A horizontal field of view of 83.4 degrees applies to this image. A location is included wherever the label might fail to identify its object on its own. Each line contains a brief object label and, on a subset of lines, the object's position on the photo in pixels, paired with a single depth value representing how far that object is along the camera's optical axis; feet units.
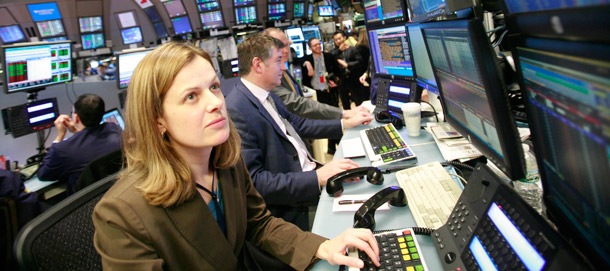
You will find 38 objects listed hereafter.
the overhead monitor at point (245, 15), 21.89
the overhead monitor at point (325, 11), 28.22
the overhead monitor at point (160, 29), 21.16
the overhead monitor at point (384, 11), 6.34
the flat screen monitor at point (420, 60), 5.32
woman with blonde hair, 2.76
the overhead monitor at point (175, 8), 20.31
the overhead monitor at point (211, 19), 21.17
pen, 3.84
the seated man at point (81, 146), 7.61
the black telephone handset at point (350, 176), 4.16
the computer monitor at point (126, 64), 11.20
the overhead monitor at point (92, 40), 20.67
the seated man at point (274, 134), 5.03
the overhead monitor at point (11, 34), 17.72
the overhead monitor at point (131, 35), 21.98
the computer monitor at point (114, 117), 10.10
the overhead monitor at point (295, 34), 21.14
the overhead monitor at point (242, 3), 21.54
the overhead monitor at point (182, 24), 20.49
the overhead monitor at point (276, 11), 22.38
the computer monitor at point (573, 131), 1.41
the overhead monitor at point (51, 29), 19.70
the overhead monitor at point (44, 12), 19.02
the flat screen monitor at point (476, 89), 2.56
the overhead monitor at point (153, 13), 21.01
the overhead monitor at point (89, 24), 20.45
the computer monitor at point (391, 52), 6.55
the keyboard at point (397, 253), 2.65
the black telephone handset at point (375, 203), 3.36
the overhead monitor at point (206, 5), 20.70
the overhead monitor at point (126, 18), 21.68
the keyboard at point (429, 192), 3.23
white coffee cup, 5.50
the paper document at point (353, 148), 5.32
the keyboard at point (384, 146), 4.74
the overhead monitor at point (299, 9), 23.73
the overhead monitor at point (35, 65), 8.98
